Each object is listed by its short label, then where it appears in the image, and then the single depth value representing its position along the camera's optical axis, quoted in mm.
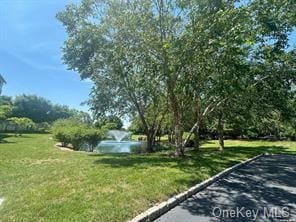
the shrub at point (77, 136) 11762
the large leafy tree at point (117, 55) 7681
